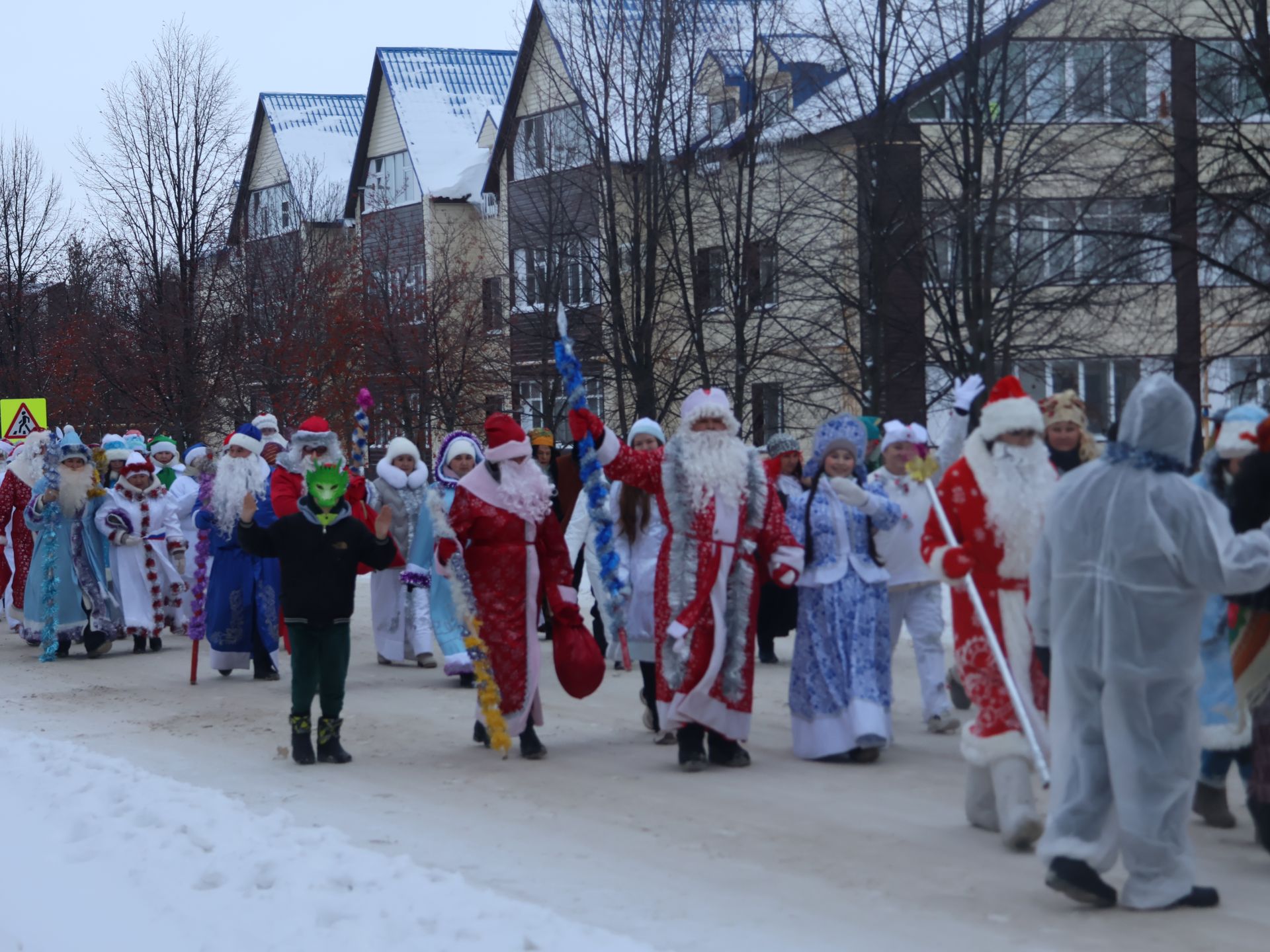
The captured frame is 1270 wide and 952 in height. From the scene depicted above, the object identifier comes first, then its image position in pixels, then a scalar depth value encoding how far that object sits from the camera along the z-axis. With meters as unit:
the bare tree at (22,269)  40.94
